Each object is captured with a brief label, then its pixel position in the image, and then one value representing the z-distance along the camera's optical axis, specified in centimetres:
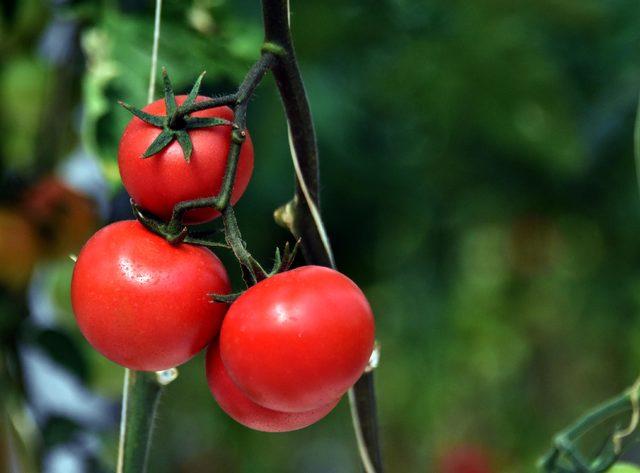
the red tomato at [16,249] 158
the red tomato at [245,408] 94
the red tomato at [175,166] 91
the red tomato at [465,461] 255
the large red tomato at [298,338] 89
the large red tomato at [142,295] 91
